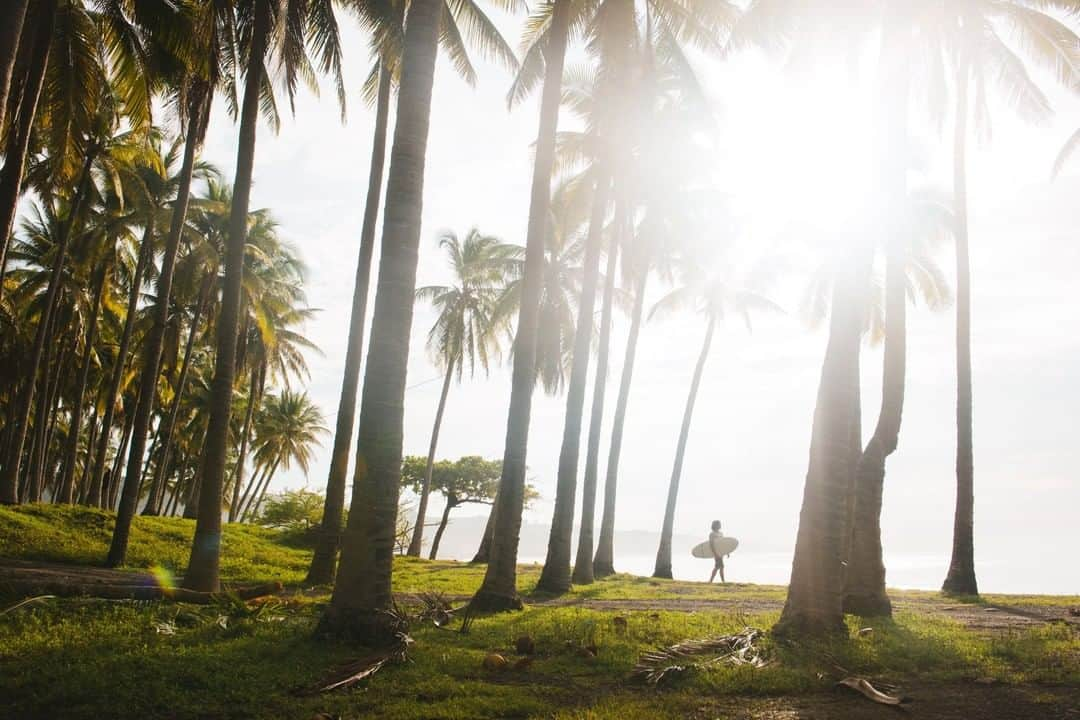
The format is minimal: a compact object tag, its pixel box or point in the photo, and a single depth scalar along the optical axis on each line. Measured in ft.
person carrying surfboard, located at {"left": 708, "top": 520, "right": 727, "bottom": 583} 66.49
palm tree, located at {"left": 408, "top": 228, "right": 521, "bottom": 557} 103.24
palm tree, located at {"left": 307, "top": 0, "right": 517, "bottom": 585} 45.50
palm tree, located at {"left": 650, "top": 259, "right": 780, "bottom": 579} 83.93
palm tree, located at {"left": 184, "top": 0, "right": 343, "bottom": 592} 36.09
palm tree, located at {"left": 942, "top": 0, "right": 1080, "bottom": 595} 56.44
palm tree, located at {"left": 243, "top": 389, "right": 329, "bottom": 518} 148.25
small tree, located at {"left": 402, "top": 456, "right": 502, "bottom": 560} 128.88
